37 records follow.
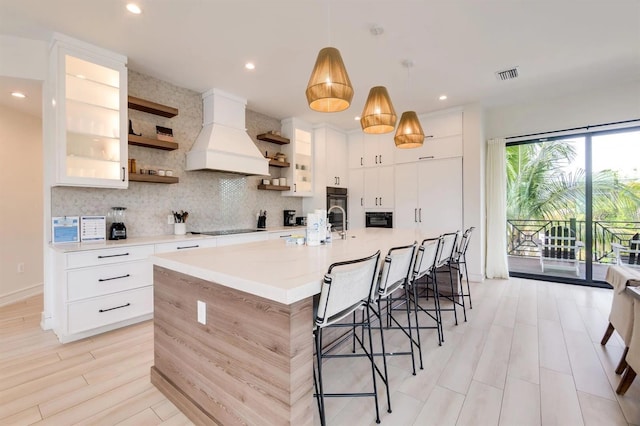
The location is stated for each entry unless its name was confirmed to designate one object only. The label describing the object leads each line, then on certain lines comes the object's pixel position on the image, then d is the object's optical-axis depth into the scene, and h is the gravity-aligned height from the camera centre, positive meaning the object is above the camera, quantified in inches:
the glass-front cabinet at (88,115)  105.7 +38.3
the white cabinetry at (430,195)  182.4 +10.6
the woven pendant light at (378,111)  97.7 +33.9
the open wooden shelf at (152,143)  126.3 +31.5
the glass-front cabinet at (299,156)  203.5 +39.9
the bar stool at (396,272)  68.8 -15.6
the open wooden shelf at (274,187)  189.0 +16.1
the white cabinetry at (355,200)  226.1 +9.0
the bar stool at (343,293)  51.4 -15.9
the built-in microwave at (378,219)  209.9 -6.0
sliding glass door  159.9 +4.3
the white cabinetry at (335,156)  217.5 +43.0
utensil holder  142.8 -8.3
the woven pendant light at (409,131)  115.6 +32.0
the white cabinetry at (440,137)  181.9 +47.4
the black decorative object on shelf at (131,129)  128.7 +36.8
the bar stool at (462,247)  128.0 -16.2
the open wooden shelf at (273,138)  186.9 +48.3
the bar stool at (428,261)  86.7 -15.8
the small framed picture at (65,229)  110.0 -6.3
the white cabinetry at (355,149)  227.3 +49.4
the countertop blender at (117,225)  122.7 -5.3
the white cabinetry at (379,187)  209.6 +17.8
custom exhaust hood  146.8 +37.8
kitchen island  48.5 -23.5
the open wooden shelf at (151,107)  125.8 +47.4
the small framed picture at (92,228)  114.8 -6.3
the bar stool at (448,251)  105.1 -15.4
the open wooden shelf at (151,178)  125.0 +15.3
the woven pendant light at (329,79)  72.4 +33.1
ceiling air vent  133.8 +64.7
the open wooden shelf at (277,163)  188.9 +32.4
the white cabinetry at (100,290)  98.8 -28.3
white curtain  181.9 -0.3
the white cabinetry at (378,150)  210.5 +45.6
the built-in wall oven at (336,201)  217.8 +7.7
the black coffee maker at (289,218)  210.5 -4.7
